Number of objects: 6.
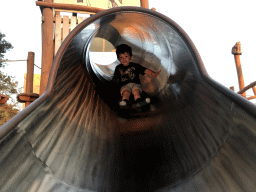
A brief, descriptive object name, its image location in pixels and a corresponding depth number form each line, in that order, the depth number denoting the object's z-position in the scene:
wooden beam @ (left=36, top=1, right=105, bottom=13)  3.77
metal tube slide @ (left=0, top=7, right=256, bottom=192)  1.32
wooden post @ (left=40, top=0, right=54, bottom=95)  3.64
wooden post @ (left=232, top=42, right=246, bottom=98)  6.07
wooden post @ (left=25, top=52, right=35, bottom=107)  4.11
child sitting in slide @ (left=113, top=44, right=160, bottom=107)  2.53
